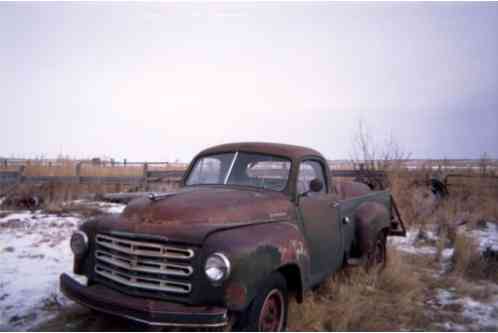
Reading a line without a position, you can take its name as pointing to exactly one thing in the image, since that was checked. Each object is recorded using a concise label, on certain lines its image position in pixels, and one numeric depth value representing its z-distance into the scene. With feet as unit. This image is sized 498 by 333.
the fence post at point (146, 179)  42.94
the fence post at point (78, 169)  44.20
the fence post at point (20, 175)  41.06
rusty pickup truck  8.36
